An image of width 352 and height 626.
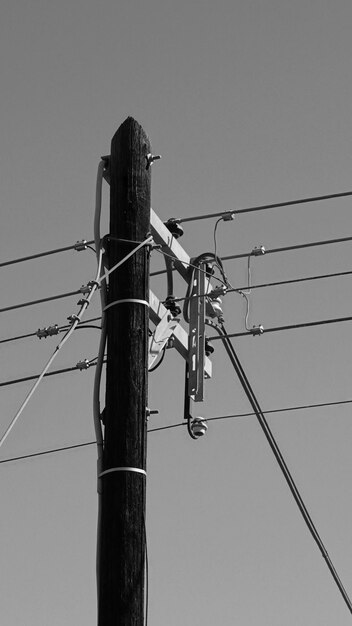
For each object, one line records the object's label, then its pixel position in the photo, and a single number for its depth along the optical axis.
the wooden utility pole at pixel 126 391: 8.29
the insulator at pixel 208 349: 10.95
